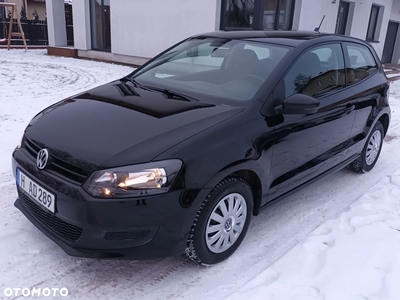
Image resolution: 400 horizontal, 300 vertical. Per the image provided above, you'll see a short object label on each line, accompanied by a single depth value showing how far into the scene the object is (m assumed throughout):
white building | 10.02
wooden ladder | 13.72
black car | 2.29
